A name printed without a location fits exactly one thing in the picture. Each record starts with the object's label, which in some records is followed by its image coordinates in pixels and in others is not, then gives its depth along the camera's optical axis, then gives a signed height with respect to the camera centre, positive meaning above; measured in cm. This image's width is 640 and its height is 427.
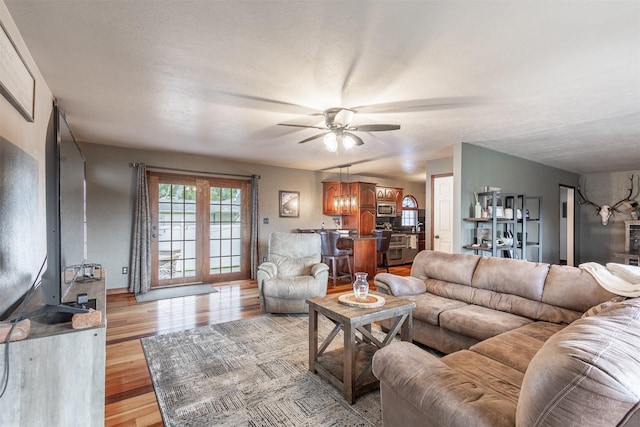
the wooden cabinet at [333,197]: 723 +40
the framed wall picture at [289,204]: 660 +22
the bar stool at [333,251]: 569 -72
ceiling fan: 286 +86
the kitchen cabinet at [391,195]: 803 +51
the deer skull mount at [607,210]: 683 +8
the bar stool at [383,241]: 653 -60
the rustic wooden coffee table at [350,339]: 204 -95
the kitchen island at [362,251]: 589 -75
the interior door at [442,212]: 552 +3
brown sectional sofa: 81 -69
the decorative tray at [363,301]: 226 -67
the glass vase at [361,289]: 239 -60
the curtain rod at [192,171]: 496 +77
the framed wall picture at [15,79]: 154 +78
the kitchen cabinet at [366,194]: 721 +47
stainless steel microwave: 800 +12
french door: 525 -28
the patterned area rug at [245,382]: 191 -128
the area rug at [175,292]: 463 -127
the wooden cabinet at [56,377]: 121 -69
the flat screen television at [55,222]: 133 -4
